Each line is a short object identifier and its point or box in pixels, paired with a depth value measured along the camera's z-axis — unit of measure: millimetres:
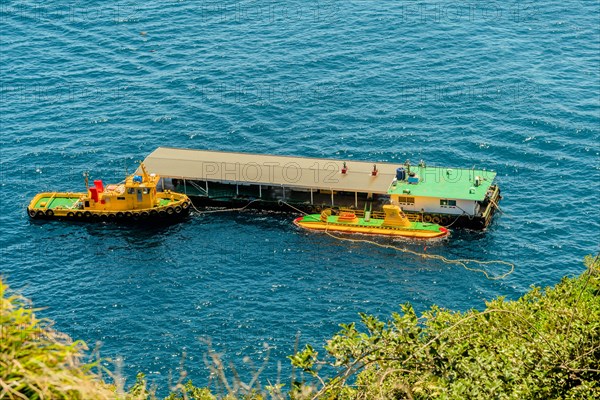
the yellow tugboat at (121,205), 120125
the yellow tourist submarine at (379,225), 114500
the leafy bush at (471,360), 37719
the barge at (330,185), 117188
